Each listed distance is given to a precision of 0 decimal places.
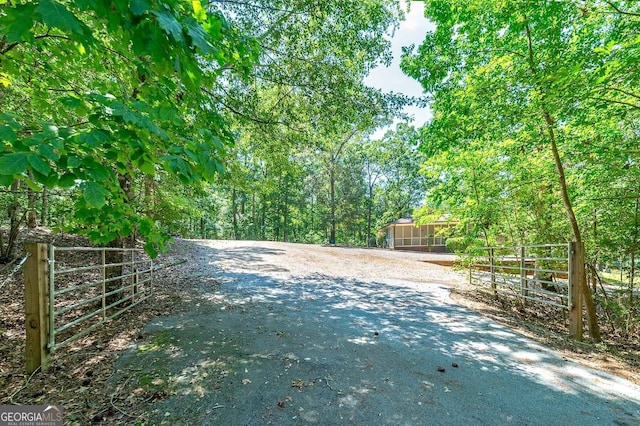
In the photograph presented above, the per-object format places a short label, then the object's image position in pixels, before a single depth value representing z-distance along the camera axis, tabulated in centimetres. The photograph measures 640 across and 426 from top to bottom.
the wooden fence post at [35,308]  252
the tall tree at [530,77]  329
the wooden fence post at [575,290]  404
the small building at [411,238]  2295
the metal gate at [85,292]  273
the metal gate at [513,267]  556
